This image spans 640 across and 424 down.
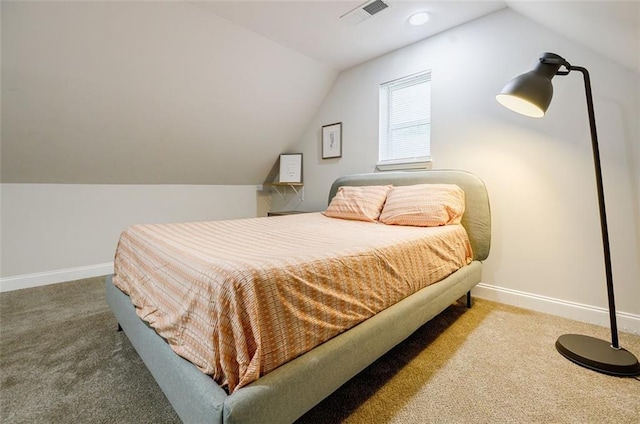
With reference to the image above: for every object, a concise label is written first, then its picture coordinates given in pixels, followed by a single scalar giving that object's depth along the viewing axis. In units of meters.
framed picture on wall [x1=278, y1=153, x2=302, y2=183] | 4.11
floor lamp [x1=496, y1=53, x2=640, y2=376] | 1.50
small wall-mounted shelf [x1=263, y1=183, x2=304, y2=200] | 4.18
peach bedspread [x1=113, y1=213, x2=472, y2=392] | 0.90
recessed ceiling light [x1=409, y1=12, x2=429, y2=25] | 2.42
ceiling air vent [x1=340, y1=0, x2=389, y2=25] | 2.29
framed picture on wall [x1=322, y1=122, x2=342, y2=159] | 3.59
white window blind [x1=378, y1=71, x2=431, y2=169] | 2.90
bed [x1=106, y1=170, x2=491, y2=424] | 0.83
